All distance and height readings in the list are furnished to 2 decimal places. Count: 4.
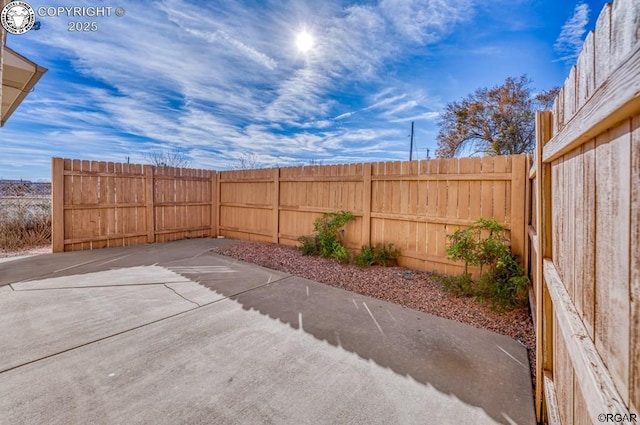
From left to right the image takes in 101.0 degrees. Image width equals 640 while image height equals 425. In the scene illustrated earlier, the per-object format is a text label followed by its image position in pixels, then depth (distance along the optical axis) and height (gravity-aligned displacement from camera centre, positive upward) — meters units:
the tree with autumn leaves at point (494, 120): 11.25 +4.18
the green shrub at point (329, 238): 5.09 -0.55
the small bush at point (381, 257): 4.65 -0.81
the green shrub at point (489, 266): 3.08 -0.71
